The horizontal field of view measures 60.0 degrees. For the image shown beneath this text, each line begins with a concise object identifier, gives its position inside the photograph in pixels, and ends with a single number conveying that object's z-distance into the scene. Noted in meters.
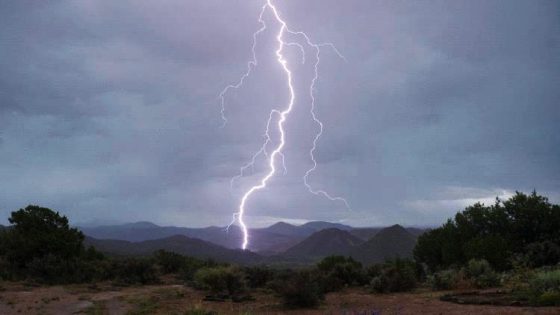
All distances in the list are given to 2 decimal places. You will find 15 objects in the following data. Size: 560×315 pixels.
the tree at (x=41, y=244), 20.27
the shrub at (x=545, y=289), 10.18
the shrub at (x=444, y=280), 14.83
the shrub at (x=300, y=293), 12.30
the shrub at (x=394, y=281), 15.01
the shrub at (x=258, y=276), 17.47
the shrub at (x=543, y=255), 17.55
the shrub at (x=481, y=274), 14.47
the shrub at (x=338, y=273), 15.98
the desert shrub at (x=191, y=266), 18.87
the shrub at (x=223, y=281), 15.17
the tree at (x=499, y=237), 17.72
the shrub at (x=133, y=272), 19.34
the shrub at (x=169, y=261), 23.38
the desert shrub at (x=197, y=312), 9.09
